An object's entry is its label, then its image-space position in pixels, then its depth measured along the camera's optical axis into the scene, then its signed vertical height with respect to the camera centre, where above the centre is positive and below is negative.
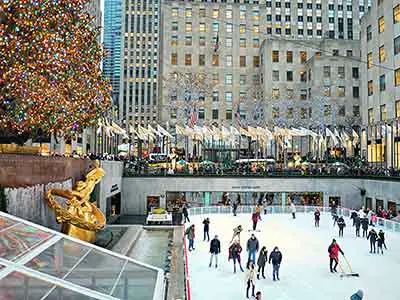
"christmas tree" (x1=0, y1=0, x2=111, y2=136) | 16.66 +4.10
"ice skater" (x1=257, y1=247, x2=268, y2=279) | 13.96 -3.42
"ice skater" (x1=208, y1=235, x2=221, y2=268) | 15.43 -3.24
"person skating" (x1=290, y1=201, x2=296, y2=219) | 29.45 -3.55
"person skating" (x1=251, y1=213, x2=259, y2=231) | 23.44 -3.32
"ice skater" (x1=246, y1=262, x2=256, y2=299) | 12.02 -3.43
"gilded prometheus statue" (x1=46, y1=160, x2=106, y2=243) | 14.04 -1.86
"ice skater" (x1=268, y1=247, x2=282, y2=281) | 13.76 -3.32
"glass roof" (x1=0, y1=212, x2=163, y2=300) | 6.69 -2.06
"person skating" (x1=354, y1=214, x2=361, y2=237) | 22.36 -3.39
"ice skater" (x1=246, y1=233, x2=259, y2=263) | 15.02 -3.14
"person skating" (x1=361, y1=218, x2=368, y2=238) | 22.05 -3.43
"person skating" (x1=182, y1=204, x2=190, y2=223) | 26.07 -3.40
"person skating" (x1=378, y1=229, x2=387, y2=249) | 18.08 -3.22
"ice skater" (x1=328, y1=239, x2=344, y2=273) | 14.77 -3.29
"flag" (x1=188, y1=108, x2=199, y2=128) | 37.47 +3.72
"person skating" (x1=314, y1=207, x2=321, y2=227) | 25.58 -3.50
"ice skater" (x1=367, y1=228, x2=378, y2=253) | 18.17 -3.37
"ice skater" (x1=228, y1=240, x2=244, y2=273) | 14.76 -3.26
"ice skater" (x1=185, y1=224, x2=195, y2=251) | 18.20 -3.30
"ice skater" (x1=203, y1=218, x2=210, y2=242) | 20.62 -3.35
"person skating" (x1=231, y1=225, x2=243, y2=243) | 17.21 -2.92
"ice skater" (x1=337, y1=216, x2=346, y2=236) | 22.00 -3.37
